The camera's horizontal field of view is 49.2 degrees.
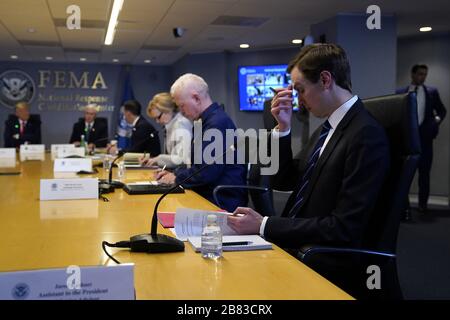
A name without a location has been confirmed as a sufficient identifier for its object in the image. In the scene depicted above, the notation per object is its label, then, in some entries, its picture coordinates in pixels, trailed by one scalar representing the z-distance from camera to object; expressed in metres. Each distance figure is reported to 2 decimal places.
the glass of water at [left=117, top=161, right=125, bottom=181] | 3.29
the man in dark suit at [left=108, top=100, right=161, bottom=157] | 5.23
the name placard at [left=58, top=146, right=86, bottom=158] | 5.10
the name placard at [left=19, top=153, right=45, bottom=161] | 5.03
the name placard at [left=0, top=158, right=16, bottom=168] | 4.18
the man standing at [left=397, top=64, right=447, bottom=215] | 5.94
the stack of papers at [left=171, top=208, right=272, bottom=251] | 1.51
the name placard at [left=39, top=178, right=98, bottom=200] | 2.28
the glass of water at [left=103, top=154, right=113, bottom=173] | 3.89
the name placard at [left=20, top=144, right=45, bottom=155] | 5.89
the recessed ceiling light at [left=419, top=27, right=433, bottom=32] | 6.49
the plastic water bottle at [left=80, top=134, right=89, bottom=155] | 6.24
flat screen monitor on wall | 8.43
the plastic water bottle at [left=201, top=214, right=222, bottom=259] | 1.35
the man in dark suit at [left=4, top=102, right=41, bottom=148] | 7.80
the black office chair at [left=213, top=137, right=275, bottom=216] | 2.81
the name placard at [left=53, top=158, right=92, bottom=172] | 3.67
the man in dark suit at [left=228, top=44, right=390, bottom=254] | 1.57
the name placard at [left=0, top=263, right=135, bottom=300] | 0.88
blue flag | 10.05
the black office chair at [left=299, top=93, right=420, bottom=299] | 1.60
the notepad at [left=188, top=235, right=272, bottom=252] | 1.43
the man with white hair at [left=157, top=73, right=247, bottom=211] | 2.81
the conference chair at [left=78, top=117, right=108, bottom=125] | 7.78
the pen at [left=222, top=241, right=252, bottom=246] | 1.45
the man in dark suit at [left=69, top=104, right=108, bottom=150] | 7.73
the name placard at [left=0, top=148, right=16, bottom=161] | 5.07
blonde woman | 4.09
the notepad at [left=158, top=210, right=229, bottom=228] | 1.75
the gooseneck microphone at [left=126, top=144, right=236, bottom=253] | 1.39
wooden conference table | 1.08
